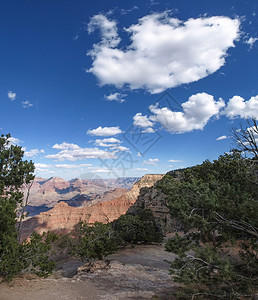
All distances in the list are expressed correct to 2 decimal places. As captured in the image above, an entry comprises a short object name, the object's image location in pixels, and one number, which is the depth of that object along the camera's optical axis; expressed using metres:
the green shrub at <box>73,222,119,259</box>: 17.52
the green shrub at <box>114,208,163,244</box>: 27.33
